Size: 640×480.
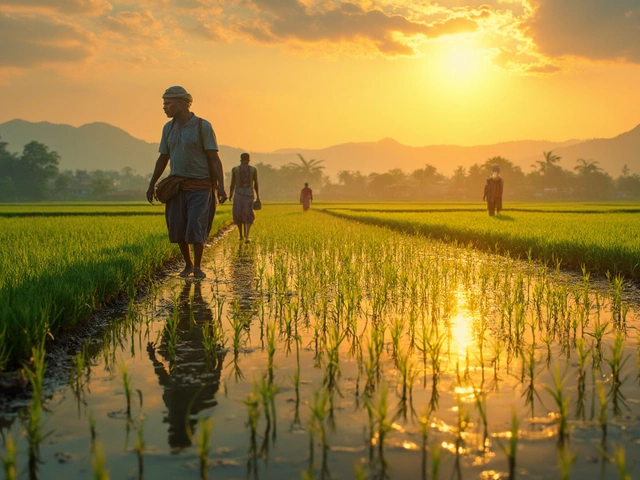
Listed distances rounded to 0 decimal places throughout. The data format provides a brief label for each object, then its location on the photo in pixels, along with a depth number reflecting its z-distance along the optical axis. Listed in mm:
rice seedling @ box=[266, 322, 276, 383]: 3129
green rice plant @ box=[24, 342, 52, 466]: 2229
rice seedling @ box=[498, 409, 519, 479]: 2066
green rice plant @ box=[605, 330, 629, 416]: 2760
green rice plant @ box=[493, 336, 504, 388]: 3173
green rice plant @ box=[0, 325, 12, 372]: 3061
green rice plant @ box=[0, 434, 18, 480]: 1857
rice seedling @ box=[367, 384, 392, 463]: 2227
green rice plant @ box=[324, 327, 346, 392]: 3035
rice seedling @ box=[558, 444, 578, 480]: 1802
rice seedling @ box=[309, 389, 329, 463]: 2227
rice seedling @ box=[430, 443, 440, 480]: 1835
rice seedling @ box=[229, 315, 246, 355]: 3596
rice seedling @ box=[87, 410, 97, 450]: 2363
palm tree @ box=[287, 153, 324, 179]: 106812
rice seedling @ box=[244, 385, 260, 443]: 2346
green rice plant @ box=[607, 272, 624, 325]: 4737
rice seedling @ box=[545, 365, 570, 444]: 2361
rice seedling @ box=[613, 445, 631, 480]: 1756
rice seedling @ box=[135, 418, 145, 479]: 2136
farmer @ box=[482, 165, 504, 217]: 17953
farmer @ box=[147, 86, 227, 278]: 7031
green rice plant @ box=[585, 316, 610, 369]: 3439
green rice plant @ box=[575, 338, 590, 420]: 2652
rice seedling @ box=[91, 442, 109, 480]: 1773
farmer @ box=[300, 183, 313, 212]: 28186
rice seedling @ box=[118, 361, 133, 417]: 2666
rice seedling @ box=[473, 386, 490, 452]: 2283
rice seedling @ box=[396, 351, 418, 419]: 2675
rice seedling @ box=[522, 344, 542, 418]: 2802
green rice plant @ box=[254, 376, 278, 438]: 2414
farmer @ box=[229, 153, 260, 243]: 11383
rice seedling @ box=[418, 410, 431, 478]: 2117
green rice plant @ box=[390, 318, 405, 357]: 3512
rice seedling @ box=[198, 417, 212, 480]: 2080
